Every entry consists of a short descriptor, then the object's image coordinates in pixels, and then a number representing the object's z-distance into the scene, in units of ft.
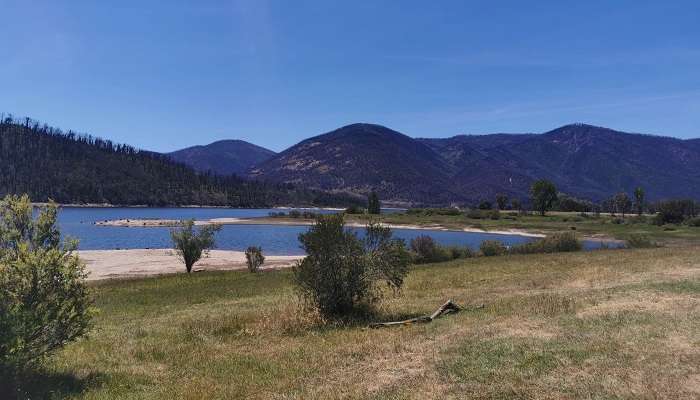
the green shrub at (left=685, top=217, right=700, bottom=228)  315.86
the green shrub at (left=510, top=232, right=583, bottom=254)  157.99
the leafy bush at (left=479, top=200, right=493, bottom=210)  610.73
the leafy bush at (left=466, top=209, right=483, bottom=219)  465.88
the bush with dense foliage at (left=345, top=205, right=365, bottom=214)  561.43
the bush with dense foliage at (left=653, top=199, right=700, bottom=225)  352.28
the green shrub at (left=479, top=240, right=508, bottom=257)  157.48
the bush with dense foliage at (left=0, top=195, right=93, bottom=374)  27.17
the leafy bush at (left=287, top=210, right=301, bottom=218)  512.39
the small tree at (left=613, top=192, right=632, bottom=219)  479.00
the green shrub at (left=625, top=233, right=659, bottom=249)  160.72
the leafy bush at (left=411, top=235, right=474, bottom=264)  144.77
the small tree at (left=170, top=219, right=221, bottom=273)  145.59
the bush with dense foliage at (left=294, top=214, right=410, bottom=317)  53.88
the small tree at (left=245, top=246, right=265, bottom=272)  138.62
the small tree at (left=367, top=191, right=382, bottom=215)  524.52
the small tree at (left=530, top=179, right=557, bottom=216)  499.51
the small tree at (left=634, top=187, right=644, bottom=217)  456.86
